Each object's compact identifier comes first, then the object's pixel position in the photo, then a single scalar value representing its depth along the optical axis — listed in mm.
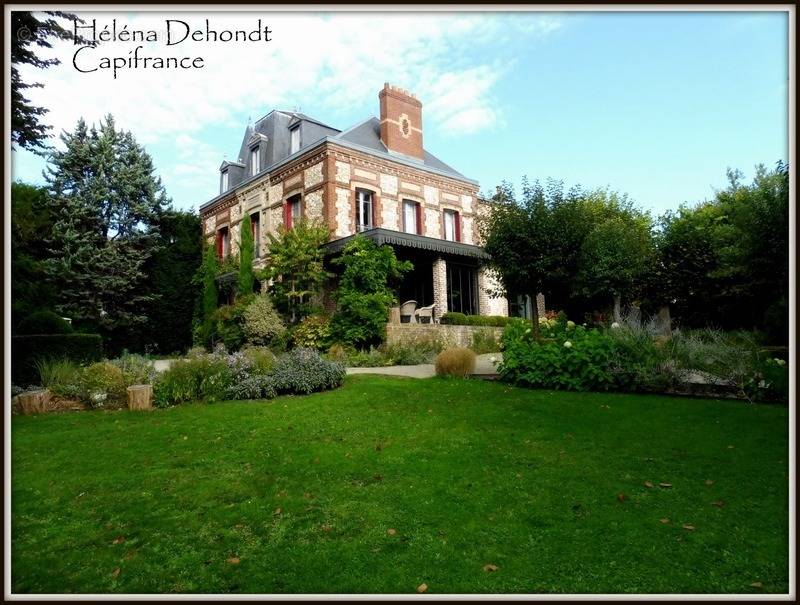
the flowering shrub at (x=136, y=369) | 8486
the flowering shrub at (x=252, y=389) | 8305
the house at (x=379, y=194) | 18750
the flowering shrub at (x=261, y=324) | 16938
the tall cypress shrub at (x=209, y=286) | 22281
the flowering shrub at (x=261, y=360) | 9031
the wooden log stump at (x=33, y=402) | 7727
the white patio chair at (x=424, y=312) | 16967
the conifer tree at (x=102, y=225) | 21516
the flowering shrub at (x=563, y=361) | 8297
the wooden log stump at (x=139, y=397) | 7809
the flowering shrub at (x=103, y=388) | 8062
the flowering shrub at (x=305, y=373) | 8625
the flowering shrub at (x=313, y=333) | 15766
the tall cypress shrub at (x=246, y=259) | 20328
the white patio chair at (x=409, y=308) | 16803
